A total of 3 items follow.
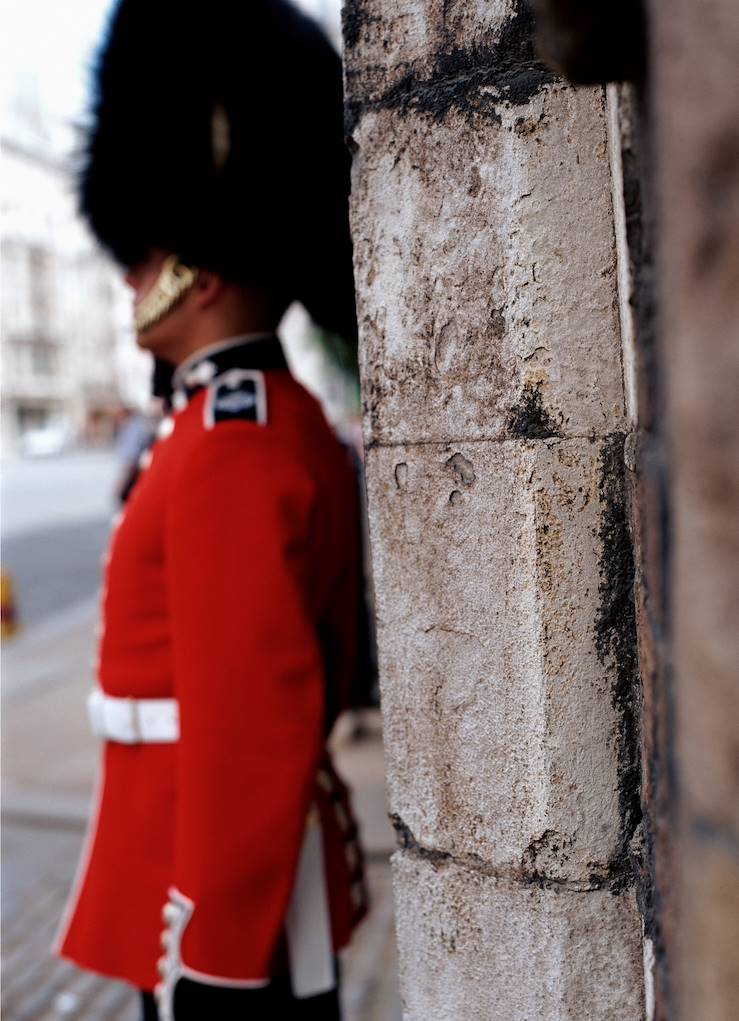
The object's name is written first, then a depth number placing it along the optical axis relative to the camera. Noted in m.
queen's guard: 1.59
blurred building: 44.69
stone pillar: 1.25
